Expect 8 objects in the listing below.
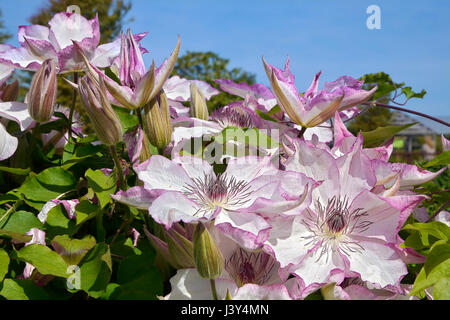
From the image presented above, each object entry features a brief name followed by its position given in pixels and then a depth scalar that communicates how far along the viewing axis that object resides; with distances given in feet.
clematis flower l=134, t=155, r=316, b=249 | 1.73
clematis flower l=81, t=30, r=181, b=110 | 2.15
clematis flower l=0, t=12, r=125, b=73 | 2.74
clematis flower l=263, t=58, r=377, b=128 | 2.30
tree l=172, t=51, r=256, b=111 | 32.96
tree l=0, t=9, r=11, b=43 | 46.25
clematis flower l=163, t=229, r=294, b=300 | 1.76
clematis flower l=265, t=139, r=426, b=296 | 1.84
